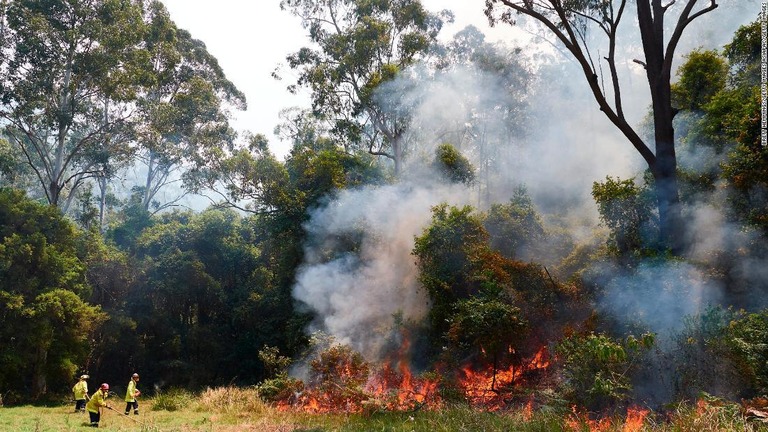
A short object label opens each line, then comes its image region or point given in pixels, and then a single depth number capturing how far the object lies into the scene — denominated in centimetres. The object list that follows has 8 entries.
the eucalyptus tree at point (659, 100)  1198
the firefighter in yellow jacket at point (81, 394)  1380
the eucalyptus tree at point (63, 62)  1775
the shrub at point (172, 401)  1496
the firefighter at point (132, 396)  1371
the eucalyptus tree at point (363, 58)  2195
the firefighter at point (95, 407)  1176
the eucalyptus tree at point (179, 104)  2269
